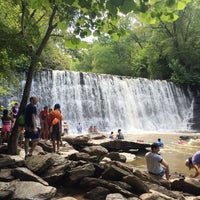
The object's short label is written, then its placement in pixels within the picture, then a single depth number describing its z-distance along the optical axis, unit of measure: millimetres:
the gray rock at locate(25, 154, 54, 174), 4236
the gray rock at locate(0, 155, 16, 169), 4427
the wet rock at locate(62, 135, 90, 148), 8908
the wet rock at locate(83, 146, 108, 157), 6918
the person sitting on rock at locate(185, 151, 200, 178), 5771
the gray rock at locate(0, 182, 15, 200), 3315
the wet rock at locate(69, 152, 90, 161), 5597
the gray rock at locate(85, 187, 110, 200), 3811
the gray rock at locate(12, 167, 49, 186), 3835
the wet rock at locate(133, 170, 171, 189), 4776
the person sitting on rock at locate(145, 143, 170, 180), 5078
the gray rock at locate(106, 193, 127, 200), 3562
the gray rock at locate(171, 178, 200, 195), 5039
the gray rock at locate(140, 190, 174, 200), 3785
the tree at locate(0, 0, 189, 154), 1981
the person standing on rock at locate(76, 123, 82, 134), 15612
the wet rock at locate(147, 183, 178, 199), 4286
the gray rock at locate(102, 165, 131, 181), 4291
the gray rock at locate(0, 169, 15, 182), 3930
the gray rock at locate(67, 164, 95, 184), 4260
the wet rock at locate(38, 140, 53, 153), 6966
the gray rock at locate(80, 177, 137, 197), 3835
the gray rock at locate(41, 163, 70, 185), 4184
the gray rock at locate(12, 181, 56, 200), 3339
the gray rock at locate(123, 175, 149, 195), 4042
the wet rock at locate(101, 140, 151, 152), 9822
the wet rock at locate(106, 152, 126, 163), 7318
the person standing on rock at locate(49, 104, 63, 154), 6736
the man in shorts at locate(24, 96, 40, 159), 5461
